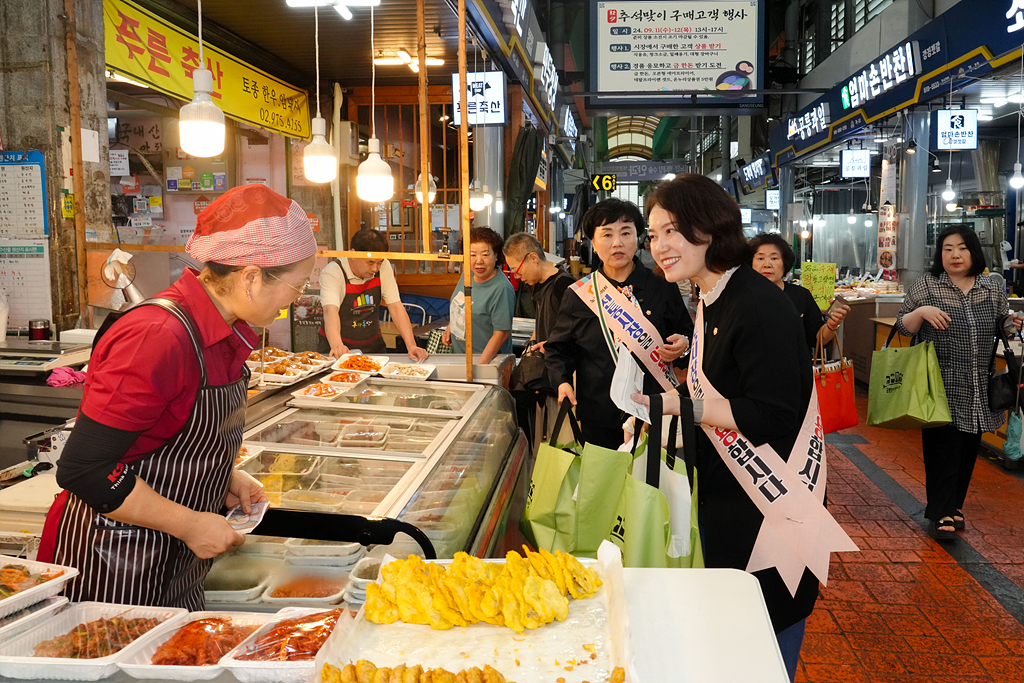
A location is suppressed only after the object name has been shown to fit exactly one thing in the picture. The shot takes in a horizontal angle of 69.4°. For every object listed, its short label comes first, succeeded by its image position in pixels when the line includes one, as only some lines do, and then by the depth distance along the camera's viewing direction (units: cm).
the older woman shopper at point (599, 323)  361
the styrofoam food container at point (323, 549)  207
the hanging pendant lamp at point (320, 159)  400
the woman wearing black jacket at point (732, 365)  213
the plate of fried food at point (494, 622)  133
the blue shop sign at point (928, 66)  799
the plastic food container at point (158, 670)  137
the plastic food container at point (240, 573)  213
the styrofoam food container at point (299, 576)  202
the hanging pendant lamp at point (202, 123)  325
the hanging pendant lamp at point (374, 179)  424
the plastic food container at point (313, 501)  231
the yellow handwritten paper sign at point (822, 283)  778
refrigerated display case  238
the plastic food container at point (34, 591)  153
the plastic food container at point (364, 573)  191
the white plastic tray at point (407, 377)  433
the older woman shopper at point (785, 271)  466
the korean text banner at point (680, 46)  1088
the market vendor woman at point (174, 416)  158
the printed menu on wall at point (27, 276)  449
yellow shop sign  509
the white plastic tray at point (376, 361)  445
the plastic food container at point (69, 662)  135
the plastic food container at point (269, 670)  134
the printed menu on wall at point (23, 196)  441
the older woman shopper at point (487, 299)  504
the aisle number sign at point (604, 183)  1805
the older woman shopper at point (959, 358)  466
